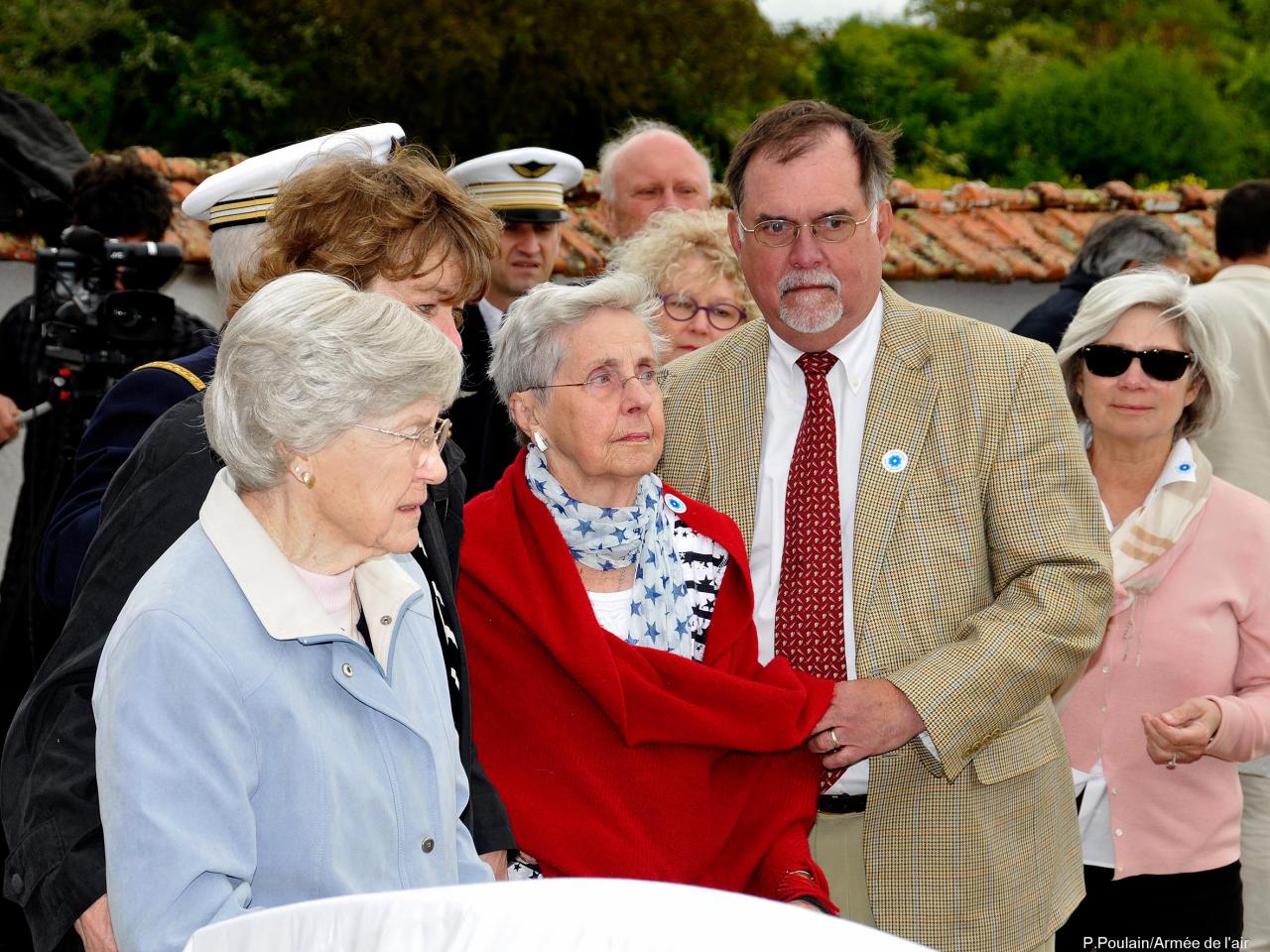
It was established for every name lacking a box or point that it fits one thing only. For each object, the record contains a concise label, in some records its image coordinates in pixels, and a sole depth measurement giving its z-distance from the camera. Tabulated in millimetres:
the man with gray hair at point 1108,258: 5785
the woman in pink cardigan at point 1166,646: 3744
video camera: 3992
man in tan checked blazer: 3033
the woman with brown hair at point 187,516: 2037
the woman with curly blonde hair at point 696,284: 4504
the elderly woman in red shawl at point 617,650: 2738
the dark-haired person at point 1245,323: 5398
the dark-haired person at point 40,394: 4168
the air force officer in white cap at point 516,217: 4672
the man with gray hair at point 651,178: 5441
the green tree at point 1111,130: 24031
